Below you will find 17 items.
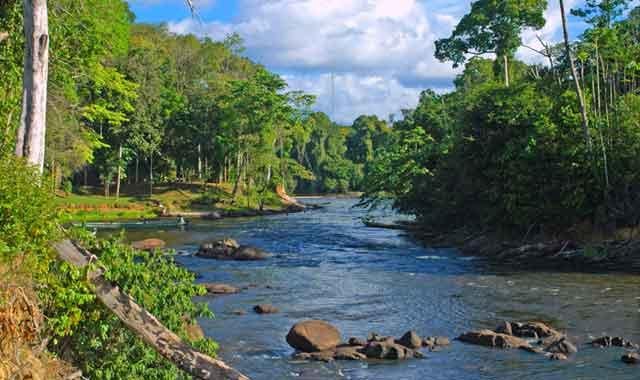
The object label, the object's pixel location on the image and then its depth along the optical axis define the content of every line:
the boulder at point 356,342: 14.85
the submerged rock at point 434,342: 14.98
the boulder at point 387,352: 13.99
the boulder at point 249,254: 30.84
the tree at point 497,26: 49.00
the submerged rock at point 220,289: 22.02
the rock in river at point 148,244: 32.33
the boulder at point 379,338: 14.95
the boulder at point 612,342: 14.78
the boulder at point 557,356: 13.84
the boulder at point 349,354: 14.00
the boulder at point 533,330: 15.73
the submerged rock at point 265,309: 18.84
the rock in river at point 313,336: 14.54
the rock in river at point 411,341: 14.80
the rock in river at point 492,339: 14.84
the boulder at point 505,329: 15.96
